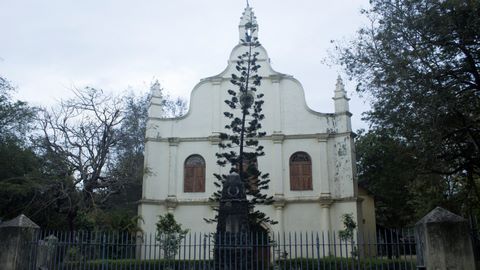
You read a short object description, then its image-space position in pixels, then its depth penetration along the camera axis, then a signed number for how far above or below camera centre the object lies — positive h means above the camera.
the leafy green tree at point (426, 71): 12.30 +4.51
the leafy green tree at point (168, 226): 19.56 +0.65
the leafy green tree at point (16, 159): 19.47 +3.54
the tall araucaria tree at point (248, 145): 19.47 +4.12
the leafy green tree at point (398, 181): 15.53 +2.31
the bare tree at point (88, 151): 18.38 +3.48
